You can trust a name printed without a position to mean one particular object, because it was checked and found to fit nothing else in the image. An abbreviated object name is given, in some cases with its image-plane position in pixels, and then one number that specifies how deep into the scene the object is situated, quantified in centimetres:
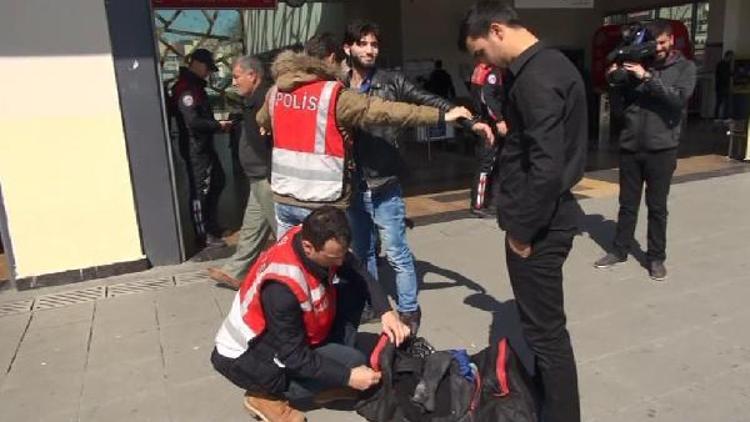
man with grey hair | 405
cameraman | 414
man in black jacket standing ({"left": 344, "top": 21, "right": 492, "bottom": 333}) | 342
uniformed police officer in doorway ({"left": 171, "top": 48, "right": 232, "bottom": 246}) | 536
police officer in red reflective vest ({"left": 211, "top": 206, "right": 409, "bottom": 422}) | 259
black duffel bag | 254
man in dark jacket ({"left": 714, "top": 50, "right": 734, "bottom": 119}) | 1119
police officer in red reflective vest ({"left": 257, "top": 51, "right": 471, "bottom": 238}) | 304
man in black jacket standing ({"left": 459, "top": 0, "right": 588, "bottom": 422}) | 226
